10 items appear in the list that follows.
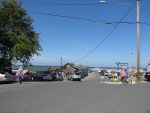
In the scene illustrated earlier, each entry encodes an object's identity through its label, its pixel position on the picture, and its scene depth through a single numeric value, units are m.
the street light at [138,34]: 16.37
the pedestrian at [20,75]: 13.80
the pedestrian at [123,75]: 13.81
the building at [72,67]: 63.69
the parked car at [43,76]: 22.54
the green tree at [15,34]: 17.60
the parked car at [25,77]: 21.44
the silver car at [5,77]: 14.49
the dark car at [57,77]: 23.74
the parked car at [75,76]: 25.74
